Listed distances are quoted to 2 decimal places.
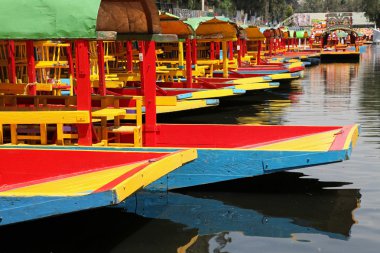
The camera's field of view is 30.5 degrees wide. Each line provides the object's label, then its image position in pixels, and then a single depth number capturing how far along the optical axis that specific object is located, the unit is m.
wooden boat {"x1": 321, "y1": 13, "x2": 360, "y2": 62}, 56.22
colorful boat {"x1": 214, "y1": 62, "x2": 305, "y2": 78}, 26.98
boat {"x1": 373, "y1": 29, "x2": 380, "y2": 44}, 129.50
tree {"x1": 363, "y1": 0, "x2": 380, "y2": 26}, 144.75
